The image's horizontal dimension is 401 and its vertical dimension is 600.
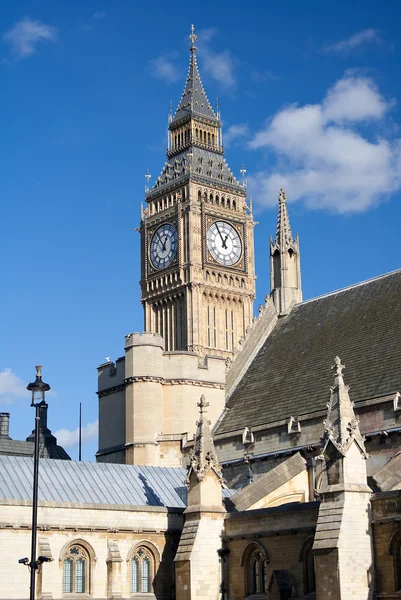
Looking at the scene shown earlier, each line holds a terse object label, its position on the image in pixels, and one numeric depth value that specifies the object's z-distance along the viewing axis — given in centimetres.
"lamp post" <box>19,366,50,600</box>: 2884
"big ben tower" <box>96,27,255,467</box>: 9281
